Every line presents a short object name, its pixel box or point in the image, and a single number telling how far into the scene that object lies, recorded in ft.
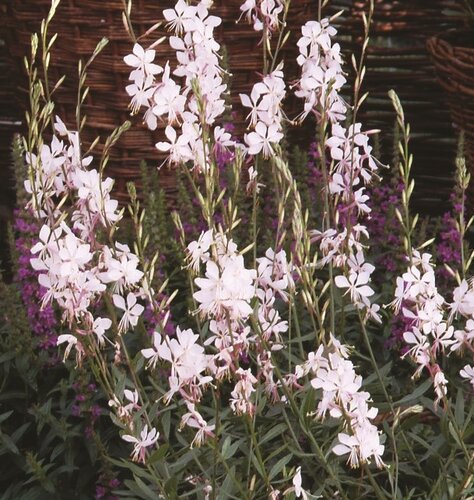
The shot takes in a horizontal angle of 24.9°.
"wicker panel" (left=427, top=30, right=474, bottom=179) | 9.30
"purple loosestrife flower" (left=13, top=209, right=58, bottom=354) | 7.73
